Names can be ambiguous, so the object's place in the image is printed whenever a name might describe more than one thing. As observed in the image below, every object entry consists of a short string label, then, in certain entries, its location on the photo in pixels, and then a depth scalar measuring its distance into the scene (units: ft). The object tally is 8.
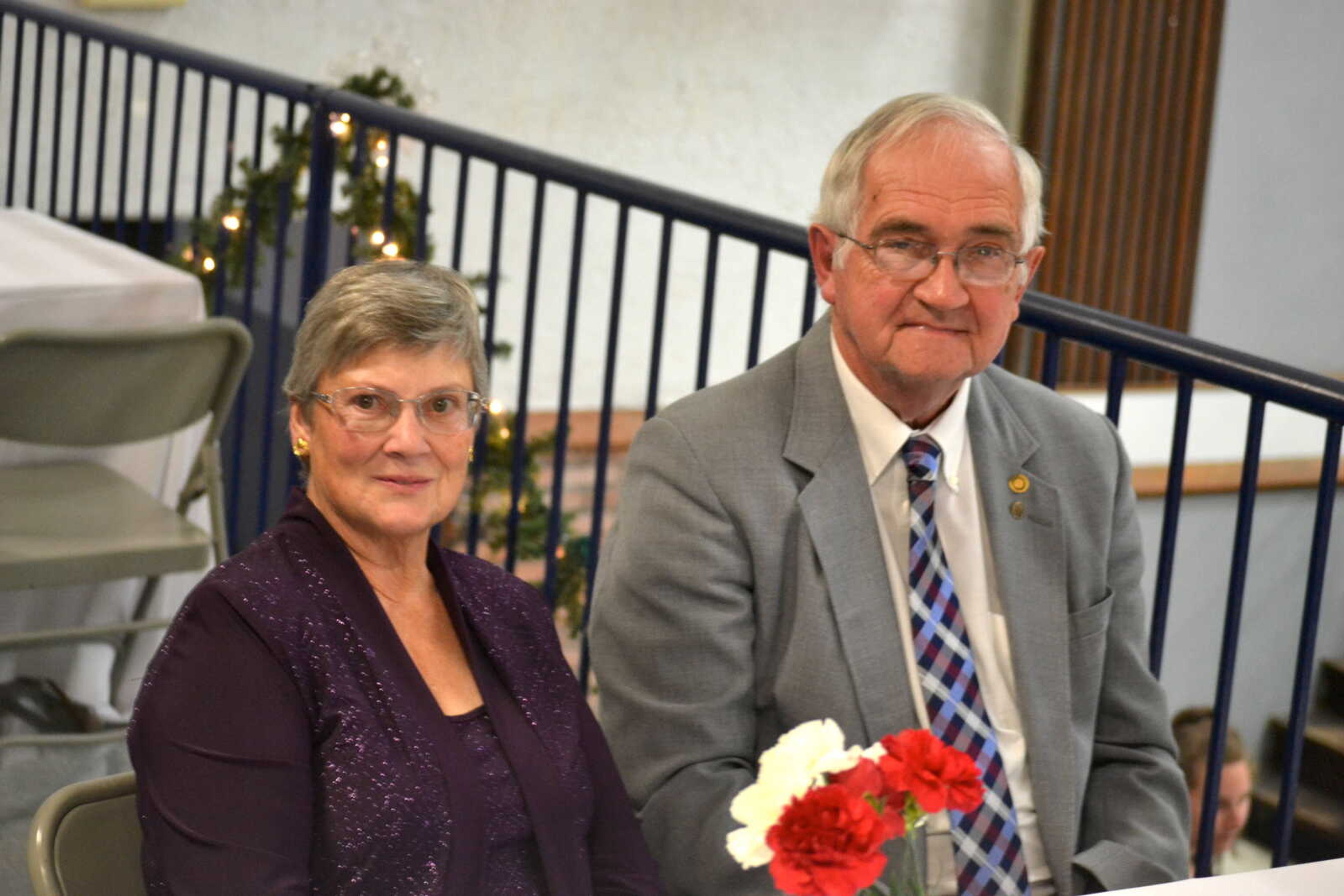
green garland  13.58
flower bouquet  7.44
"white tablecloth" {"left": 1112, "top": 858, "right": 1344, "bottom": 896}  8.42
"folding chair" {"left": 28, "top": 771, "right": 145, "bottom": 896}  8.43
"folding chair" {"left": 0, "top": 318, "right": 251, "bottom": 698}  11.92
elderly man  9.37
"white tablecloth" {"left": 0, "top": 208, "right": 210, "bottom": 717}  12.71
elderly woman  8.42
